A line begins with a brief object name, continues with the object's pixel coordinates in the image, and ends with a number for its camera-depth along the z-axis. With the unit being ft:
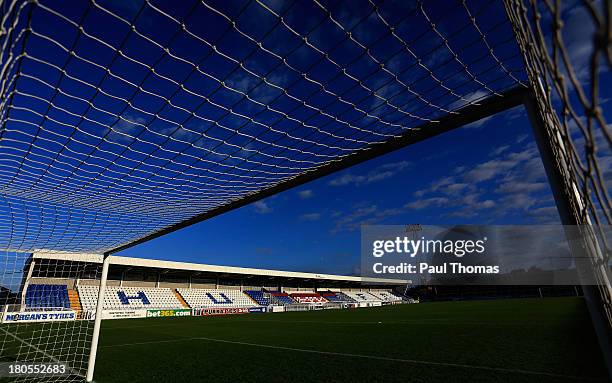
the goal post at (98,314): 11.85
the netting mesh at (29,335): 13.28
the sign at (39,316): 37.83
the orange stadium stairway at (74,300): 59.41
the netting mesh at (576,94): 1.85
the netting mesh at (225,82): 6.68
